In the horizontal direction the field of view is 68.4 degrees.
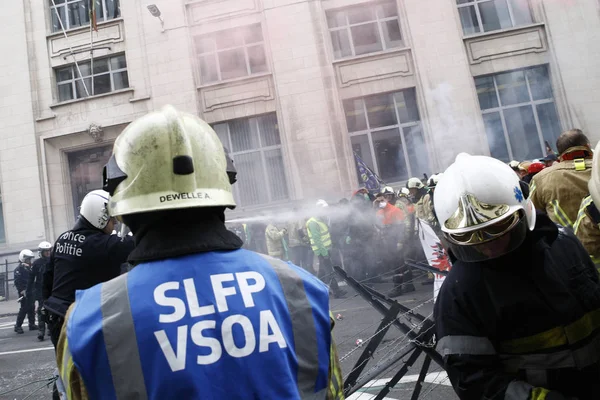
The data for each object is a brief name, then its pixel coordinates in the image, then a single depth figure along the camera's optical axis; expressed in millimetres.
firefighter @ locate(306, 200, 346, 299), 9219
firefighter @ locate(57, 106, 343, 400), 995
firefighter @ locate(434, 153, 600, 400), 1489
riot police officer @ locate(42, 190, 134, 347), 3062
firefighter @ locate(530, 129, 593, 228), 3033
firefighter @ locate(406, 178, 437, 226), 8062
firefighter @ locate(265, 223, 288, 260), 10281
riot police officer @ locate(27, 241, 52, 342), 8984
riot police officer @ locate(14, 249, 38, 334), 8977
